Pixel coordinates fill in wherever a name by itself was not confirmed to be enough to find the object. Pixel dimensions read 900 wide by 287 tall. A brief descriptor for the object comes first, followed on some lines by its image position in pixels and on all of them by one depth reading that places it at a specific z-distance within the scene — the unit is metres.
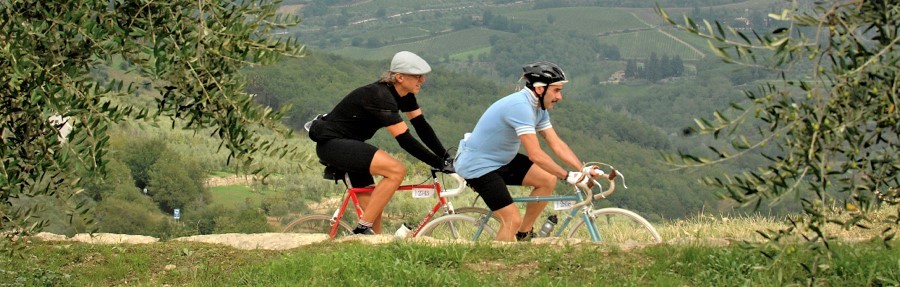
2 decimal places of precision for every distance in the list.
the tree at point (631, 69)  190.00
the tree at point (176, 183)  55.19
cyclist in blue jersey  9.08
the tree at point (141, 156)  57.72
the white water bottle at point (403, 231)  9.70
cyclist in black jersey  9.56
